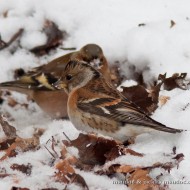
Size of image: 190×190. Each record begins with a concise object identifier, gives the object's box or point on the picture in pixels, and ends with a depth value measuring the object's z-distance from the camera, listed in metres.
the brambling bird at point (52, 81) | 12.09
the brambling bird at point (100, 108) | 8.91
